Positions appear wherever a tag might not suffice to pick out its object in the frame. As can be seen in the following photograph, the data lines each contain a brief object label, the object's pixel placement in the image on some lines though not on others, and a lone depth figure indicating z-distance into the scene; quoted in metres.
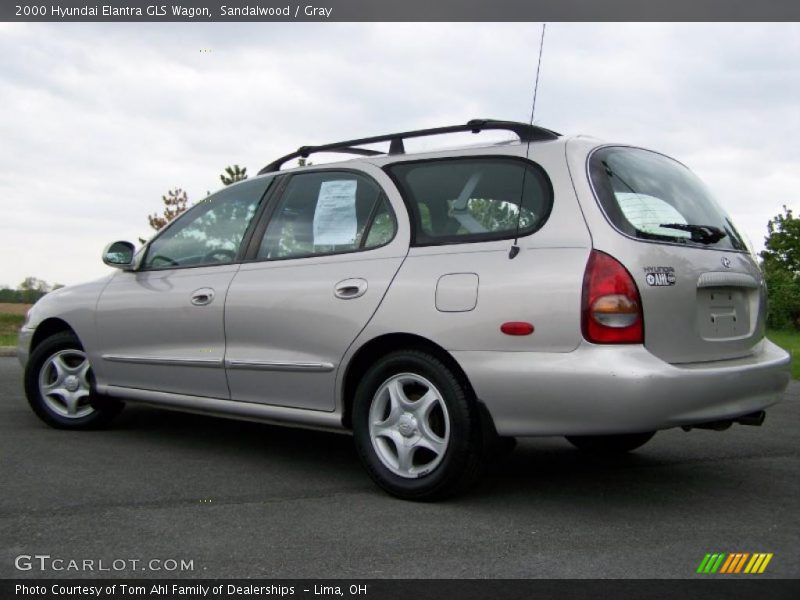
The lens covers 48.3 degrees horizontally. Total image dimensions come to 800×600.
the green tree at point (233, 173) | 45.38
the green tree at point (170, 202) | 51.14
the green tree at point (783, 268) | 40.56
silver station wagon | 3.70
